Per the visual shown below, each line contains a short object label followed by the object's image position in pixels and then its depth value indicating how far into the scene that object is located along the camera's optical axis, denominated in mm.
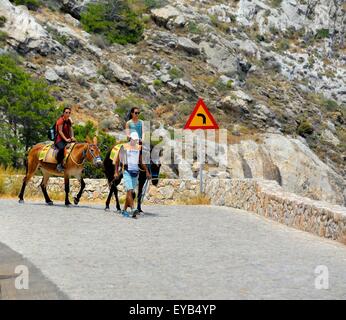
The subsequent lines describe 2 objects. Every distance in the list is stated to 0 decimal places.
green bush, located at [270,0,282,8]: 77106
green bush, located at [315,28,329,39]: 76562
